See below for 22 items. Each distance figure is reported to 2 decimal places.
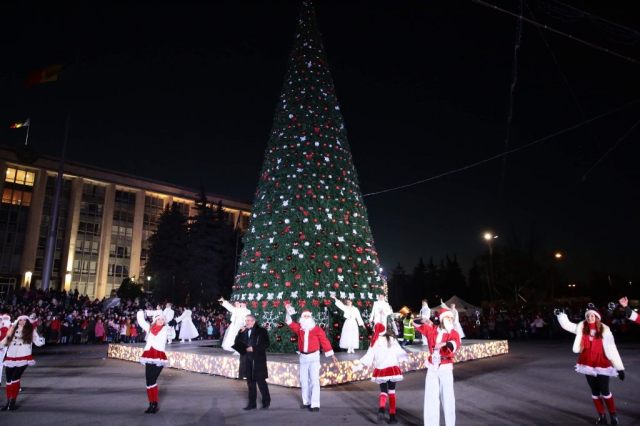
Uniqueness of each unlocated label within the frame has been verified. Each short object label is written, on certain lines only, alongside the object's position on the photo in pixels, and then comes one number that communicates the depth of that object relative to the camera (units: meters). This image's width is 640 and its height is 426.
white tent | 36.68
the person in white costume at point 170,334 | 19.22
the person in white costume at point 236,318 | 13.45
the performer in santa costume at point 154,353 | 7.62
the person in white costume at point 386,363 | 7.09
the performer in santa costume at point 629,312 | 7.04
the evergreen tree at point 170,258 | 45.66
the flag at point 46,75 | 30.19
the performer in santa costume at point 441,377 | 5.93
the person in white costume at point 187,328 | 19.06
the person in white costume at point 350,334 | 13.05
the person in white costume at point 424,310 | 14.12
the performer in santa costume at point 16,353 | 7.90
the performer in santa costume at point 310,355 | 7.83
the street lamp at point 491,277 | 52.97
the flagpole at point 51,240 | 27.48
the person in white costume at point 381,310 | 12.11
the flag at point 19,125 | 33.88
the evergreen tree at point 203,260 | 44.53
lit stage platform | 10.19
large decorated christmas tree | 13.44
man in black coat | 7.95
